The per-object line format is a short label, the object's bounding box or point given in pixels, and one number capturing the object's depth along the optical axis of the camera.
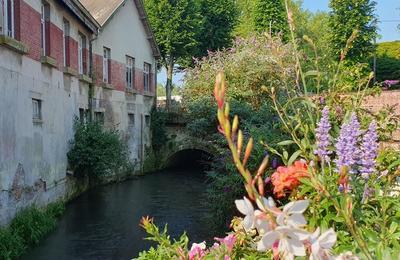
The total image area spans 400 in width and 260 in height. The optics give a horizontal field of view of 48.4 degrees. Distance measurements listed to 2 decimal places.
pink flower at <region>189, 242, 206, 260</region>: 2.22
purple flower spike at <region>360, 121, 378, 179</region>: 1.82
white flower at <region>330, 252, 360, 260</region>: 1.11
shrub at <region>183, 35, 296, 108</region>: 18.41
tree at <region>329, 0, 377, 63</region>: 23.97
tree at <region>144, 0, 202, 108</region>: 26.55
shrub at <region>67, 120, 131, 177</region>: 13.52
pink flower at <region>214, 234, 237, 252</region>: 1.97
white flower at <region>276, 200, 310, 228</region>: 1.00
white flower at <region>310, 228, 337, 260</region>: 1.01
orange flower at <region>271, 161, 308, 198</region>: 1.72
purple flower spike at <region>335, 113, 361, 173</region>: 1.76
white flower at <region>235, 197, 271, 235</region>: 1.02
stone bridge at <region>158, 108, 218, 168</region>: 21.62
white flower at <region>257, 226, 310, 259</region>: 0.98
